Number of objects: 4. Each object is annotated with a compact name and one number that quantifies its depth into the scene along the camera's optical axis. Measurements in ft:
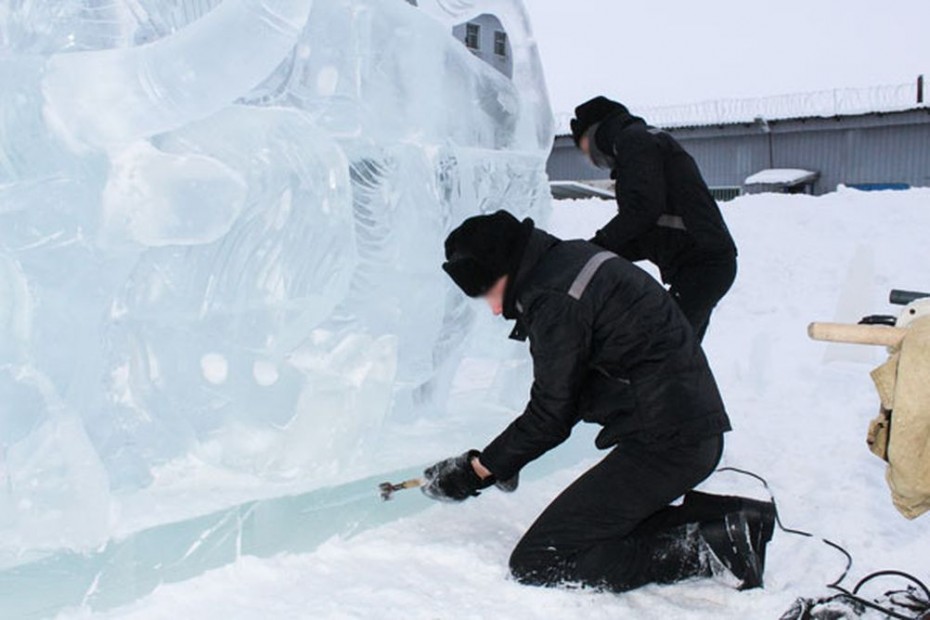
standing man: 10.71
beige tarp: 5.69
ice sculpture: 7.69
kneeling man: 7.78
